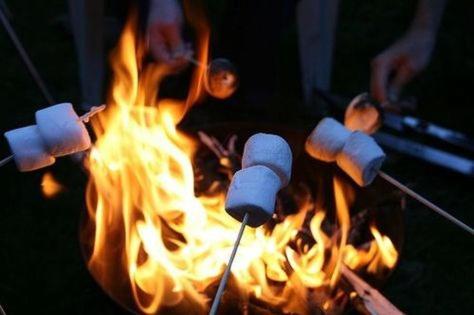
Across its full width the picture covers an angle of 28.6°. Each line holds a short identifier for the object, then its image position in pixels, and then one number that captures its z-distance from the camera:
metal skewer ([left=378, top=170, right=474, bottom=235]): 0.52
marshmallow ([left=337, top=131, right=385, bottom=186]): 0.57
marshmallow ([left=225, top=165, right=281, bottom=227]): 0.46
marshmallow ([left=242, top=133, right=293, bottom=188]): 0.49
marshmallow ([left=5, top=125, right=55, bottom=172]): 0.53
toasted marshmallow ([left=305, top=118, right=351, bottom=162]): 0.59
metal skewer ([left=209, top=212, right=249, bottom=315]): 0.42
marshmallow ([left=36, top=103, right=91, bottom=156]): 0.52
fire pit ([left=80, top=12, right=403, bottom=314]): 0.59
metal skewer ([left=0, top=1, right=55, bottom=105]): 0.69
